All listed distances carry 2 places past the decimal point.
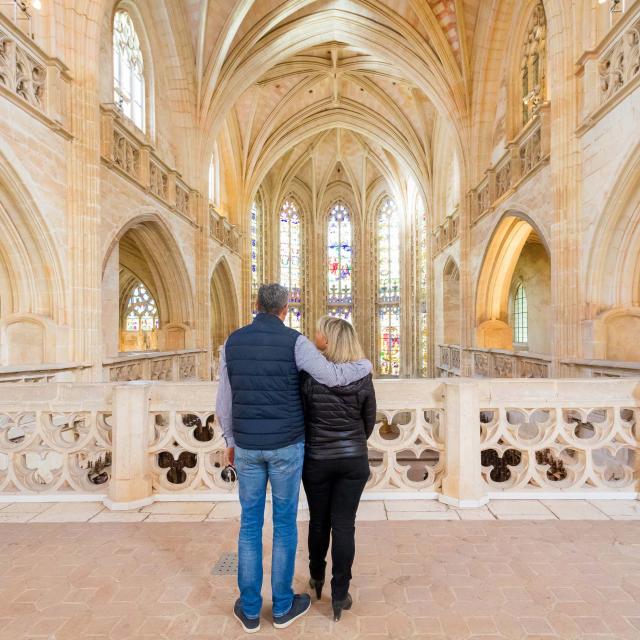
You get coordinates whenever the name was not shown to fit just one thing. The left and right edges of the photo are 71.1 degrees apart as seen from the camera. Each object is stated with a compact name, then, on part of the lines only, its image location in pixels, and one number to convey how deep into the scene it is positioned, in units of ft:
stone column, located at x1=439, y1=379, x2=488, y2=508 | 11.85
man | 7.16
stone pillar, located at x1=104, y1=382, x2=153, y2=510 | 11.89
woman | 7.39
